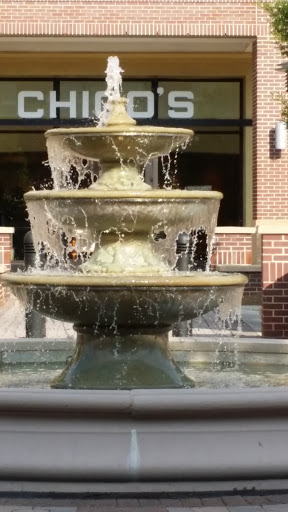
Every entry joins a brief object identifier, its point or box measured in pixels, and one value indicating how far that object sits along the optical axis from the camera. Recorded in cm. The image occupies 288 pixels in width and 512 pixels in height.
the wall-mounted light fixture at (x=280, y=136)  1984
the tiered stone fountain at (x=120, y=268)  769
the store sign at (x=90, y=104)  2336
